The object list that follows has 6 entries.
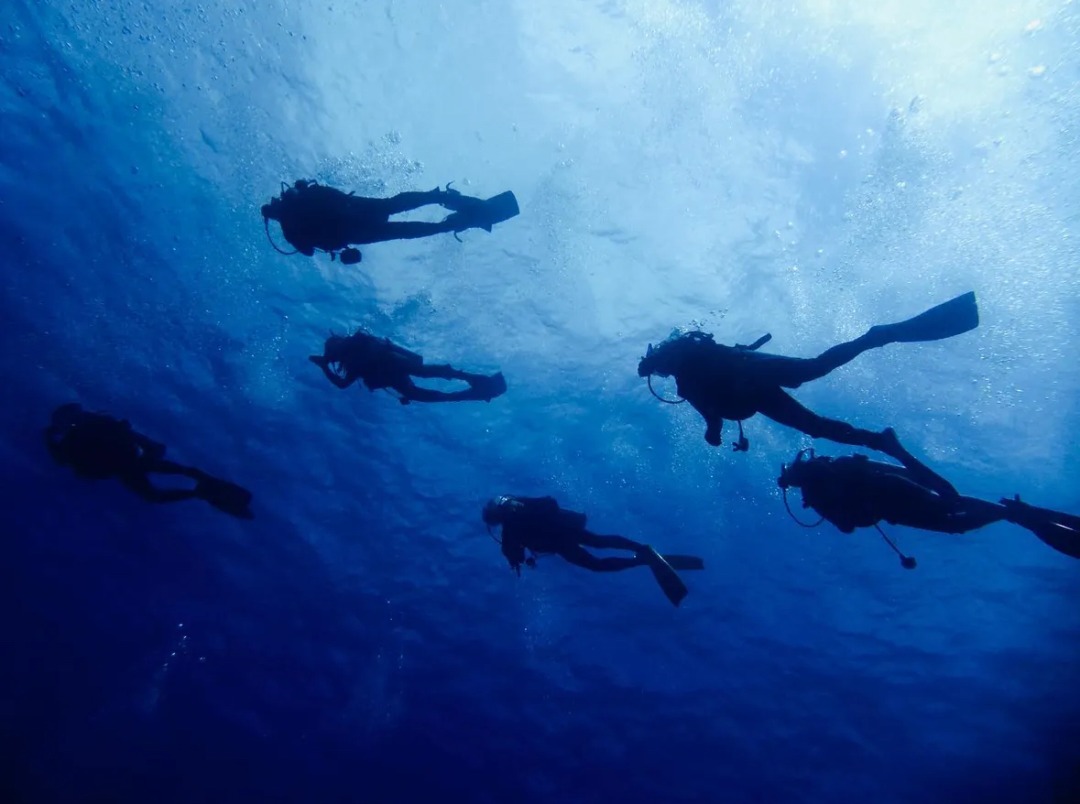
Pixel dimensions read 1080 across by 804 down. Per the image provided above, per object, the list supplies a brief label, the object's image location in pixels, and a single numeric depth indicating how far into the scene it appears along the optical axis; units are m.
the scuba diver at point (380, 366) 8.32
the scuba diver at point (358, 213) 7.23
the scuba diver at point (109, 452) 9.04
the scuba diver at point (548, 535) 8.78
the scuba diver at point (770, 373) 5.99
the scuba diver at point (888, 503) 6.65
